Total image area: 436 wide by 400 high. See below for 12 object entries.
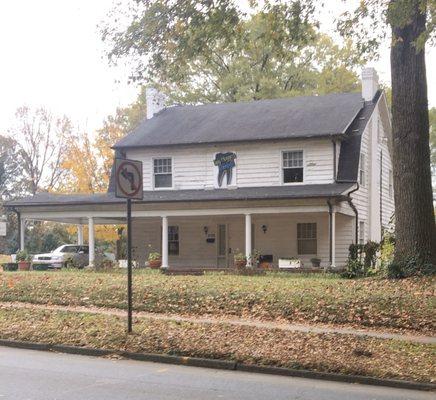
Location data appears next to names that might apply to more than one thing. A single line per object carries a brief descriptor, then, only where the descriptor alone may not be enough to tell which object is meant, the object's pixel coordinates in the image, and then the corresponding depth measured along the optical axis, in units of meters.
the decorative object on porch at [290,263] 23.11
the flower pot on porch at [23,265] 25.92
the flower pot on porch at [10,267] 25.86
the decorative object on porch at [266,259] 25.72
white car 28.28
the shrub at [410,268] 15.31
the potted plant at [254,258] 23.42
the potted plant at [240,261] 22.97
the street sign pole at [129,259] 10.03
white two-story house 24.66
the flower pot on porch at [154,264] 25.77
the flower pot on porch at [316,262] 24.17
